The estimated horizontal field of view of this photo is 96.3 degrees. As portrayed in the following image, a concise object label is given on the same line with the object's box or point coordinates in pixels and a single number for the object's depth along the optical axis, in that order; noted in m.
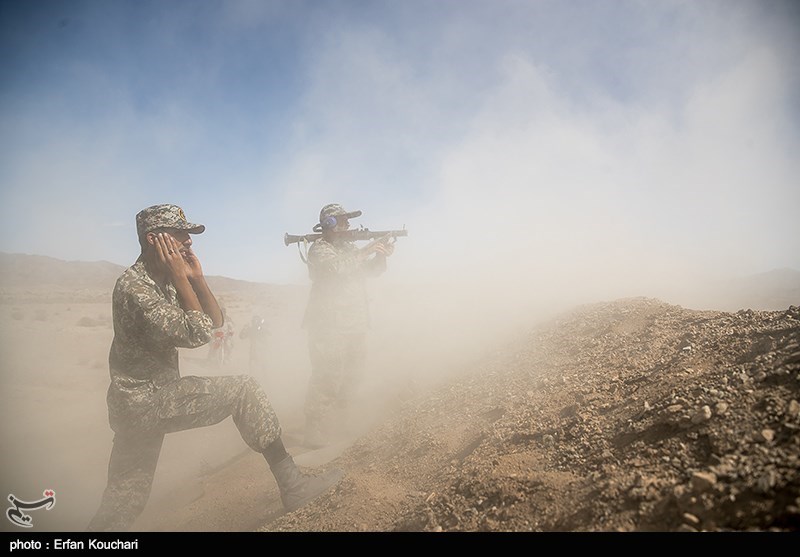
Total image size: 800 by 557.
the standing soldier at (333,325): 6.05
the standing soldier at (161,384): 3.19
